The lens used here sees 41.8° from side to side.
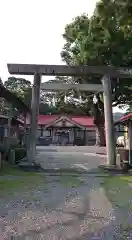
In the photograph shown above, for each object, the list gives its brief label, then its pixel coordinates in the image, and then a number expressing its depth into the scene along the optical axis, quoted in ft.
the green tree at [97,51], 53.90
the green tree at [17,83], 112.37
